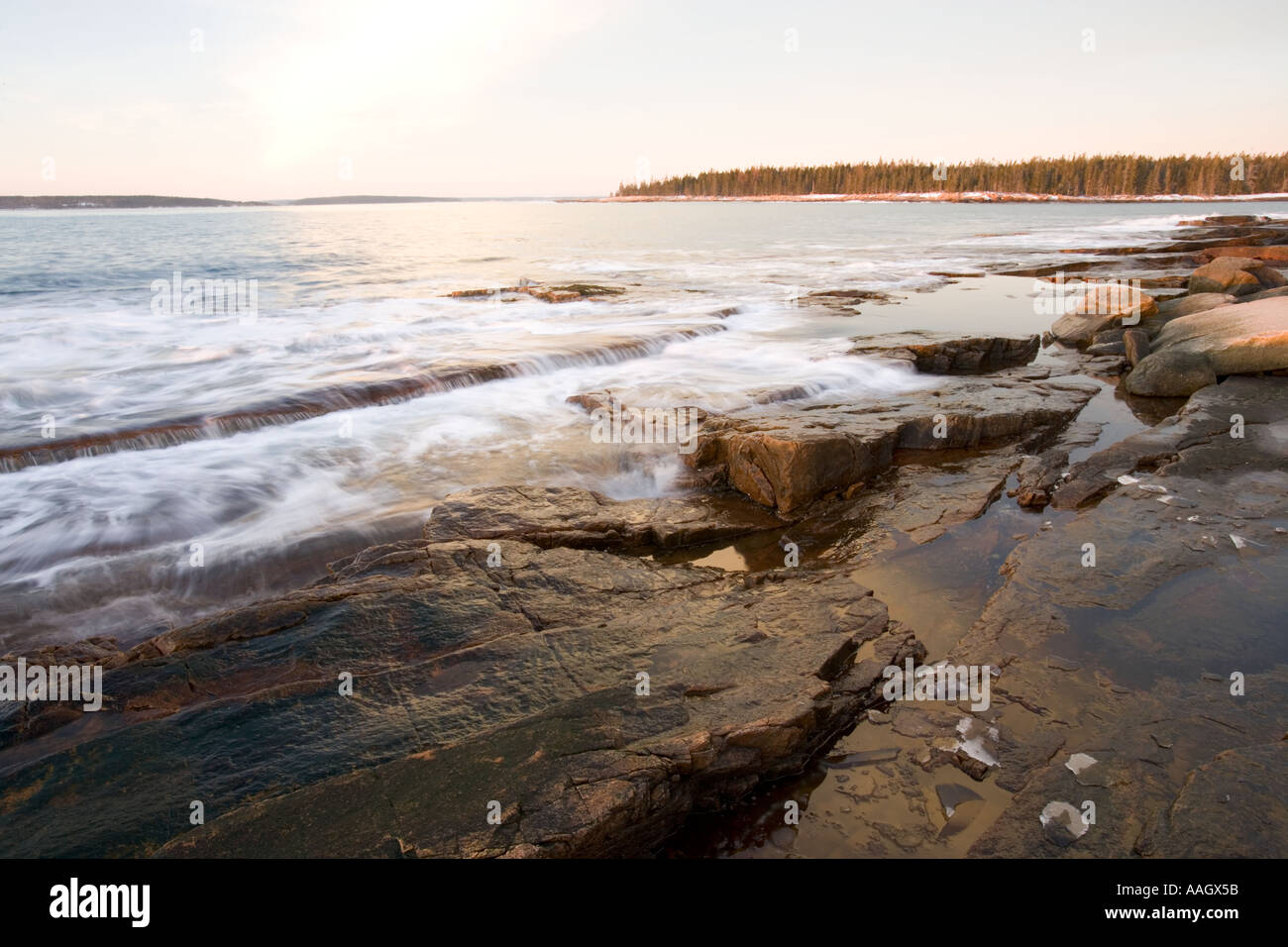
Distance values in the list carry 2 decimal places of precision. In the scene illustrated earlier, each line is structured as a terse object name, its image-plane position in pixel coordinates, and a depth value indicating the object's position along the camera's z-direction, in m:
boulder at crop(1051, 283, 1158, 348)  13.85
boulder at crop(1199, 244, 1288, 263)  23.33
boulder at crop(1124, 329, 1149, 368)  11.83
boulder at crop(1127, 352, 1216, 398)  10.14
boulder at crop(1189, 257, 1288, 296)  15.41
